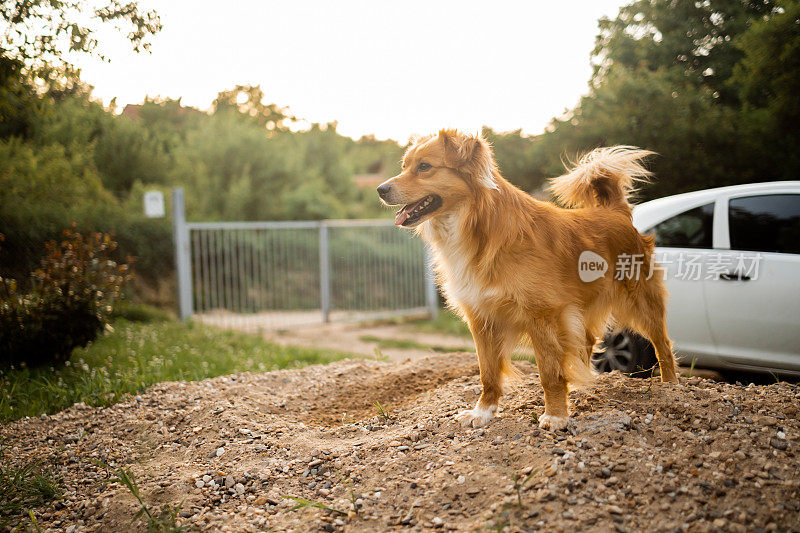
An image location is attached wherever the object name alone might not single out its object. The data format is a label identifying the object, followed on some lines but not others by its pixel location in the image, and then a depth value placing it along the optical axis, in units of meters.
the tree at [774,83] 5.16
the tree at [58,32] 4.90
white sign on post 8.38
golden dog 3.17
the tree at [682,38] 5.71
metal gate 9.13
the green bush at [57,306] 5.07
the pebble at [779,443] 2.73
